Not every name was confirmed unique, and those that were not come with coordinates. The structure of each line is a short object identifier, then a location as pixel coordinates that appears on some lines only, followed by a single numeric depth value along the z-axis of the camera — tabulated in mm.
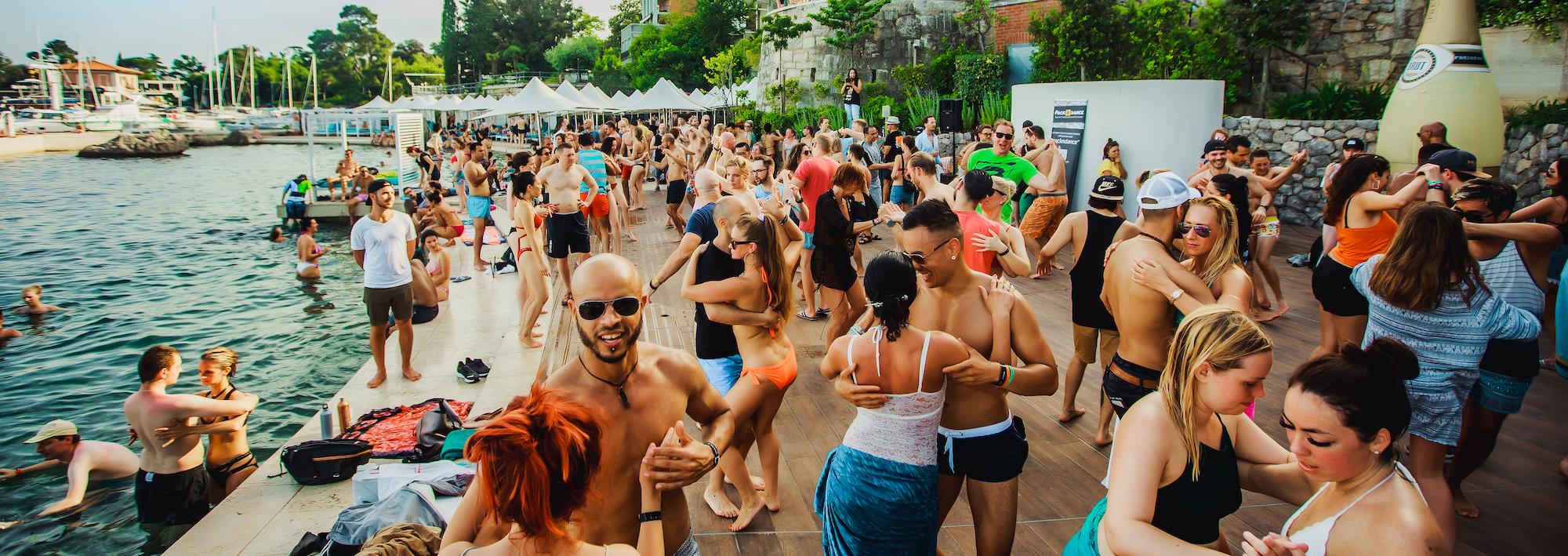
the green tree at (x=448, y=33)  90688
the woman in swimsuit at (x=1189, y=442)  1896
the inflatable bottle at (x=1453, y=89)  9039
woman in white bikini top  1611
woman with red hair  1699
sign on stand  11406
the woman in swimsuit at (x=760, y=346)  3740
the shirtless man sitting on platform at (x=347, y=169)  20703
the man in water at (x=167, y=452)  5410
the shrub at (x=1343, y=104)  11289
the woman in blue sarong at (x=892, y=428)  2545
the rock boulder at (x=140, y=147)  60844
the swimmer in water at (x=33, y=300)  15688
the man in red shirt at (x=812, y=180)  7133
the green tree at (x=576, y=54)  74688
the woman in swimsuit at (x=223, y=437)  5641
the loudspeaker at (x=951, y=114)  14391
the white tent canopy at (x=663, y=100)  24531
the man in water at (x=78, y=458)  6809
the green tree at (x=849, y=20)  24188
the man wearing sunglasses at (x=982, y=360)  2855
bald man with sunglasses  2334
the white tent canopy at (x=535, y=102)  22109
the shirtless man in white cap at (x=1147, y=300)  3484
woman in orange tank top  4438
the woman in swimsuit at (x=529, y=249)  7484
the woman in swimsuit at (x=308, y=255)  14812
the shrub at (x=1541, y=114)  8957
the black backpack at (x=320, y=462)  5387
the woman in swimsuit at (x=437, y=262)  9627
